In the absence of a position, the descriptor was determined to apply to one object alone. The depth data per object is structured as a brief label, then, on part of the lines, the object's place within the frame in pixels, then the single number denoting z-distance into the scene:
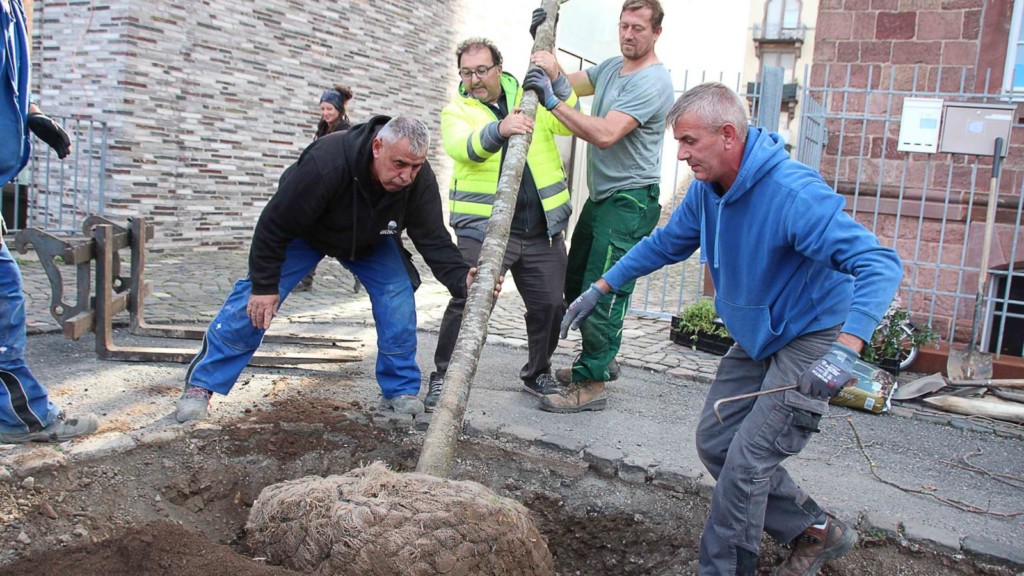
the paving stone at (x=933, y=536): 3.60
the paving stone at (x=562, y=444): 4.44
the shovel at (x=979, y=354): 6.81
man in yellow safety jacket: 4.89
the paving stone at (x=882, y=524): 3.69
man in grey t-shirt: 4.93
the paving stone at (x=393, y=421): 4.58
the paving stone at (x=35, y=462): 3.50
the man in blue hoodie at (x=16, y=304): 3.55
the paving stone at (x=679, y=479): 4.10
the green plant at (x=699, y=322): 7.42
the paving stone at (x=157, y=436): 4.03
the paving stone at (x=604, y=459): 4.29
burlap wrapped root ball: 2.85
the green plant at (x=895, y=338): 6.93
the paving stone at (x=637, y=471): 4.21
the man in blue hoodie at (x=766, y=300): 2.91
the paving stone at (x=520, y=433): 4.58
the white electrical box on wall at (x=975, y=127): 7.22
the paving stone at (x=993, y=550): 3.48
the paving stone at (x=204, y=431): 4.23
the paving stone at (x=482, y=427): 4.64
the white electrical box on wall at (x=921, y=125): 7.58
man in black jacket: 4.16
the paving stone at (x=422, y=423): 4.55
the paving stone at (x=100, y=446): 3.80
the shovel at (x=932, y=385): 6.21
